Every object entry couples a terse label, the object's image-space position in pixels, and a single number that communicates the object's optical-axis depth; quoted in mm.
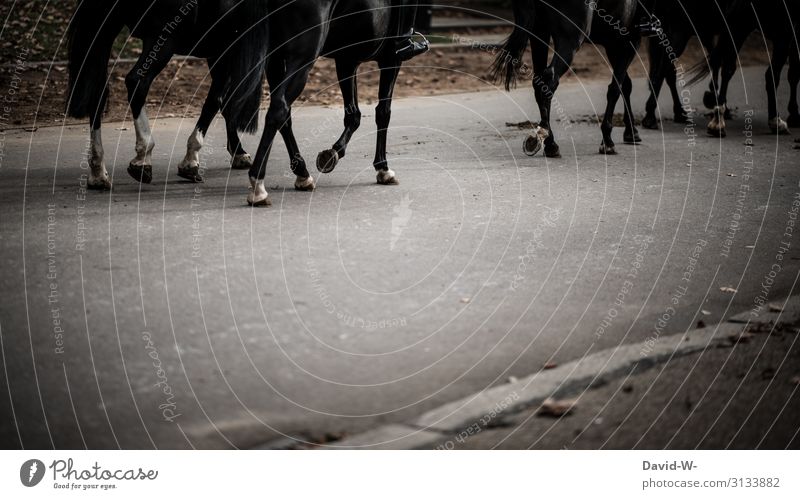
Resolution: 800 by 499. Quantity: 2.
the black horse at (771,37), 11312
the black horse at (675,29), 11070
